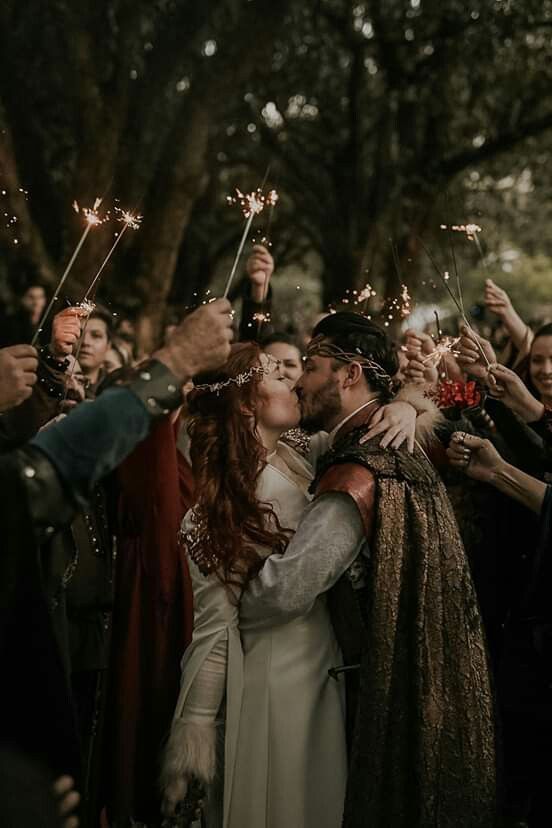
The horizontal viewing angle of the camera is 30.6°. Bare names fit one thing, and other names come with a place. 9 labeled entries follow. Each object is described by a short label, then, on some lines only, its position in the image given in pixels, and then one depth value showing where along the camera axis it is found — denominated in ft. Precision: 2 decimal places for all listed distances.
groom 11.16
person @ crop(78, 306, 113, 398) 19.72
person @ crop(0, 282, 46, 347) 20.66
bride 11.78
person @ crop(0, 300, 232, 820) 6.99
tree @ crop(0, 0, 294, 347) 34.06
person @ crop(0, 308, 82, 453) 10.48
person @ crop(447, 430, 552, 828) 13.76
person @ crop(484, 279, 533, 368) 17.63
